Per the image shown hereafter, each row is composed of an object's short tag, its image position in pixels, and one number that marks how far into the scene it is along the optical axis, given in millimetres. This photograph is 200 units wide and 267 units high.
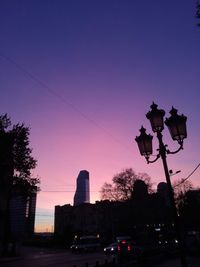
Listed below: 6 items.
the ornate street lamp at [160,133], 6019
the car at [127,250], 17679
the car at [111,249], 18360
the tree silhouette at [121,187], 50546
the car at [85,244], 27398
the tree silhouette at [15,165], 25397
